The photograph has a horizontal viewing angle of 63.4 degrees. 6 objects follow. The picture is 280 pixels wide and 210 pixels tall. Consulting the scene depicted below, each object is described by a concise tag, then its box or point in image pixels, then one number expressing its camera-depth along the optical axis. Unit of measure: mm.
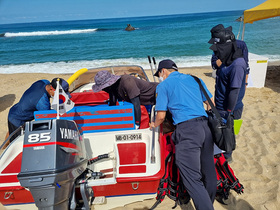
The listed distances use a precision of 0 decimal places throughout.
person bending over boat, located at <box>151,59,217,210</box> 2115
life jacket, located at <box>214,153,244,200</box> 2711
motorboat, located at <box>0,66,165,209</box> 1854
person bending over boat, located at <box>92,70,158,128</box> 3047
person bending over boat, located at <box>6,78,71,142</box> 3029
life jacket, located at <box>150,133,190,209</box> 2617
